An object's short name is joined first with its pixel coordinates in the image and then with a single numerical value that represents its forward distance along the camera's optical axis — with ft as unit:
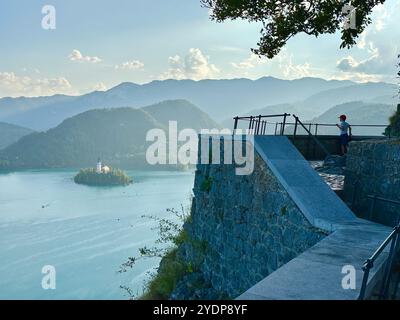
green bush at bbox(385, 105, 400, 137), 35.35
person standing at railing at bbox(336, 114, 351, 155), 41.32
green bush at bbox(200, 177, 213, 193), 39.11
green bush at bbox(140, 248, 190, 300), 42.78
